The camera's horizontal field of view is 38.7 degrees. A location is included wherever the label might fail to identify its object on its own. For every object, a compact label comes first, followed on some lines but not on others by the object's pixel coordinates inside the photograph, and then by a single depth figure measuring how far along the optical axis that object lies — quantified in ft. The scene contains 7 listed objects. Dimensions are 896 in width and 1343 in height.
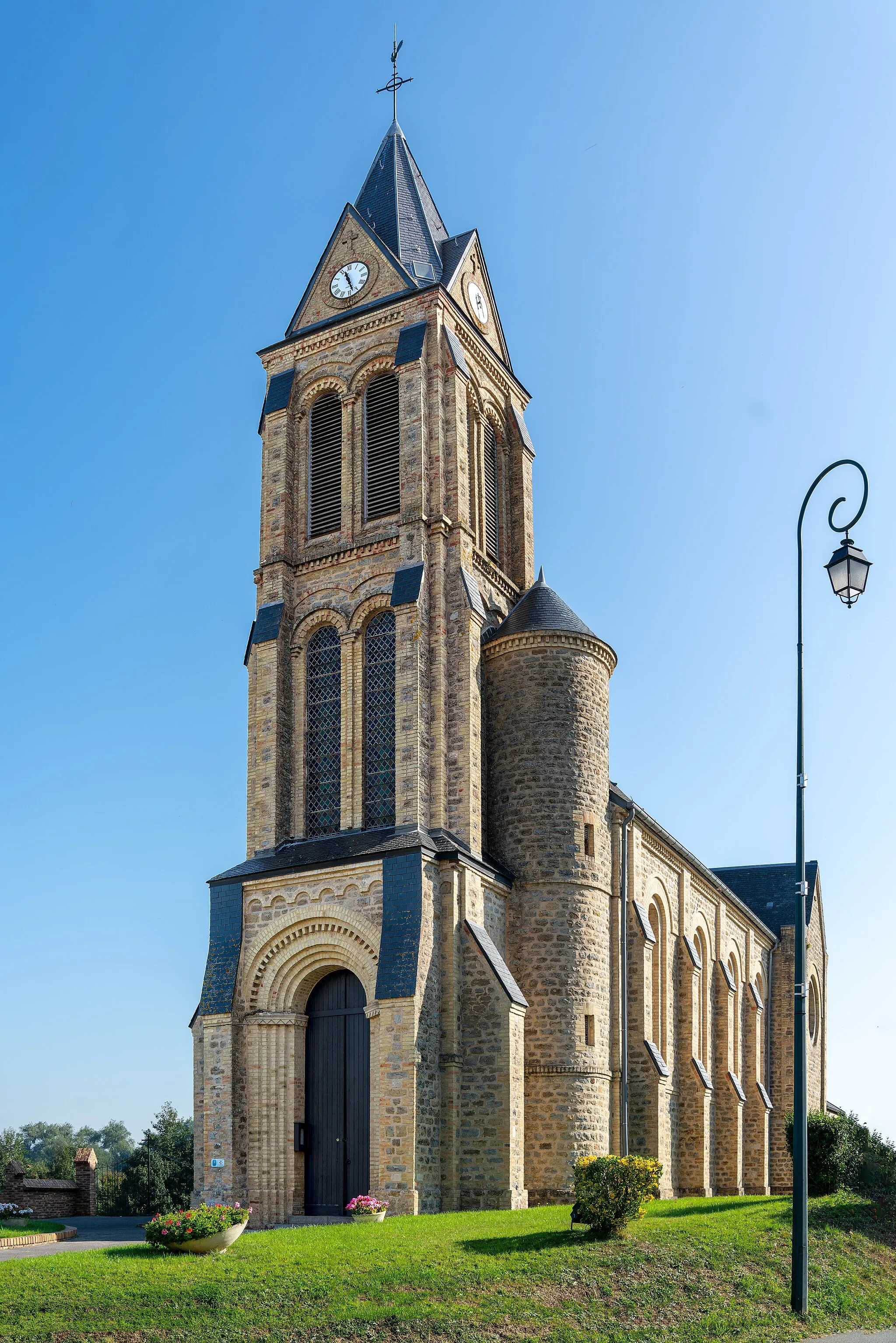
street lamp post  53.62
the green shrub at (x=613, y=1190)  61.93
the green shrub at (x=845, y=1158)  84.79
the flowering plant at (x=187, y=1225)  55.42
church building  84.74
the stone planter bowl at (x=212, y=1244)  55.72
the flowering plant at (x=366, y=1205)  73.00
